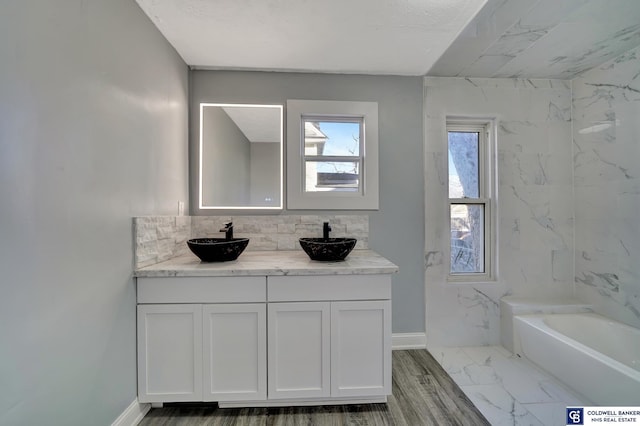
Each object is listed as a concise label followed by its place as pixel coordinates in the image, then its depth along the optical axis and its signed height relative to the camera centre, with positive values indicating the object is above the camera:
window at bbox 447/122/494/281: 2.46 +0.12
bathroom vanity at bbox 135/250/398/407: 1.53 -0.73
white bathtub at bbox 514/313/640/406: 1.50 -1.00
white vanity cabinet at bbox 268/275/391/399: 1.56 -0.75
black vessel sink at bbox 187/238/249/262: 1.65 -0.24
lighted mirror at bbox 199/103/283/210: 2.23 +0.49
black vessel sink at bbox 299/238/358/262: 1.73 -0.25
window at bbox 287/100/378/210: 2.24 +0.52
